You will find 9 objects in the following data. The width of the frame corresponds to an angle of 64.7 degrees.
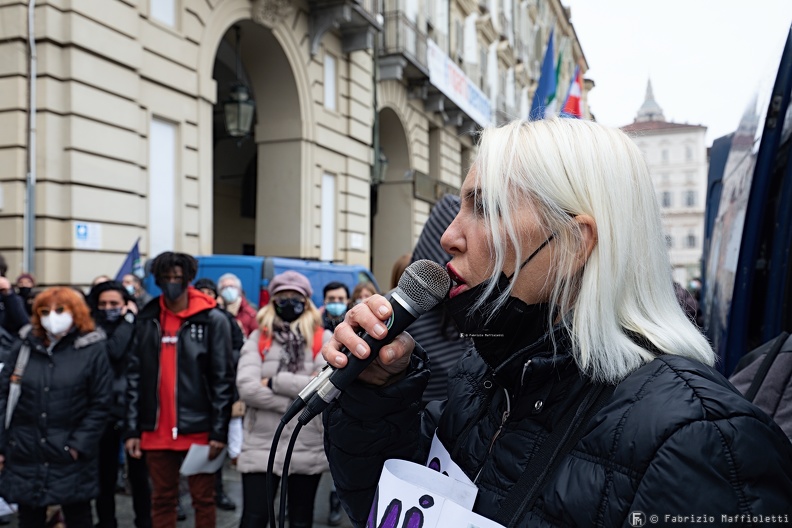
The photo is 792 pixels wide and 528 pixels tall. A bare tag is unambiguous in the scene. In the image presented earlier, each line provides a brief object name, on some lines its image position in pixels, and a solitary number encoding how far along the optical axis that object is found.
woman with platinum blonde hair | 0.97
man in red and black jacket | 4.11
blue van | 7.55
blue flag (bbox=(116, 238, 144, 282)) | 7.42
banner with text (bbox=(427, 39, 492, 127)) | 17.81
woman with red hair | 3.75
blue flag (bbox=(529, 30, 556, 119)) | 9.25
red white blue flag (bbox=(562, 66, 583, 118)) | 9.16
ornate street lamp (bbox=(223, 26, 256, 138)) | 10.10
